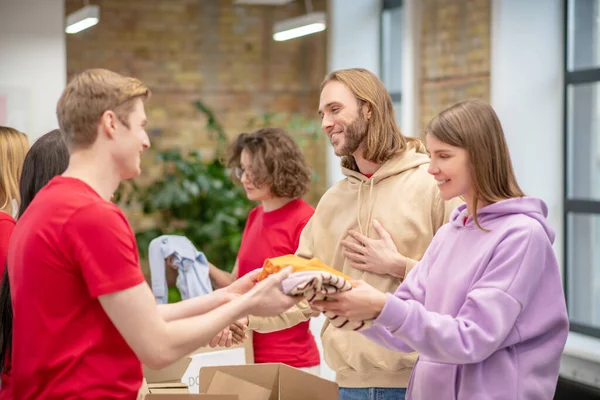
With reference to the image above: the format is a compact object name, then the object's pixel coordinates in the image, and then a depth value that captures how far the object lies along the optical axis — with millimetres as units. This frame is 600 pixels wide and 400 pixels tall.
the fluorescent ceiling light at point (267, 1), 6539
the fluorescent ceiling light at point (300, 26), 6147
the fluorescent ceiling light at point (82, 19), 5895
